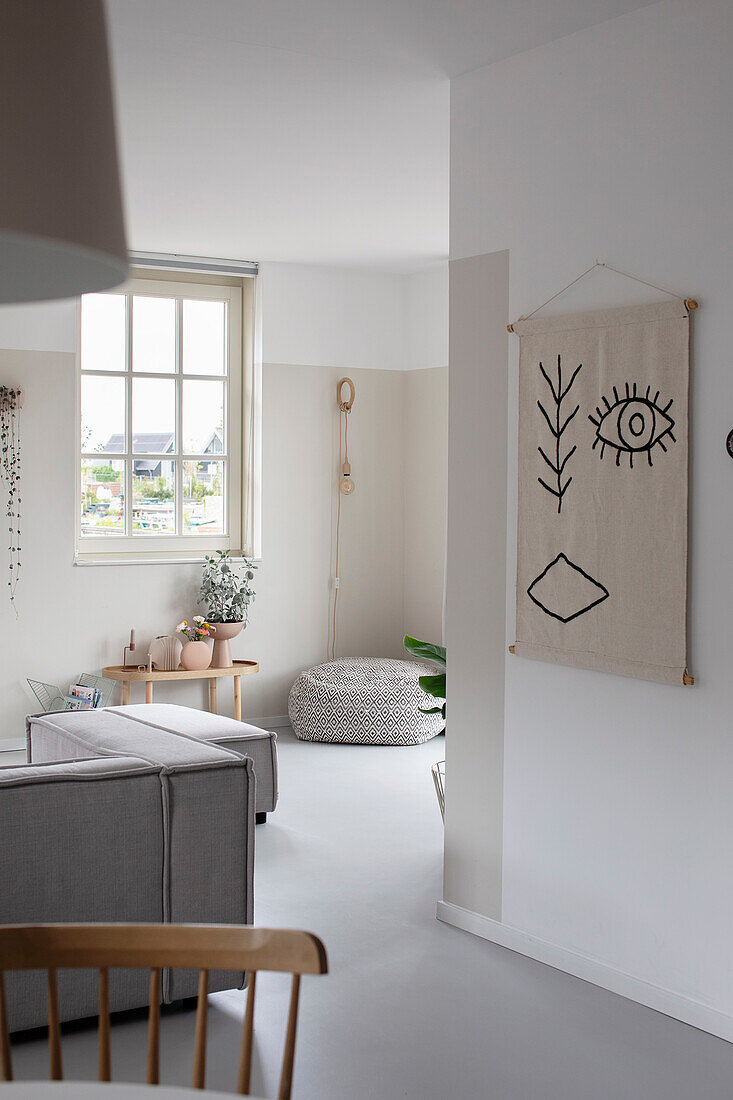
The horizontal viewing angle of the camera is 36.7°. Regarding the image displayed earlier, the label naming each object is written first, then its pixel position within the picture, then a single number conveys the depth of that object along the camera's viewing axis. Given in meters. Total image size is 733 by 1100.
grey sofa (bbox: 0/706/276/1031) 2.68
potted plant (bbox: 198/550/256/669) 6.51
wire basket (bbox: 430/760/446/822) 4.09
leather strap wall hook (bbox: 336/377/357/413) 7.08
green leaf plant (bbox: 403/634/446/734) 4.14
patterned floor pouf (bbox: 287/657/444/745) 6.35
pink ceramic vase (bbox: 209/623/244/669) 6.50
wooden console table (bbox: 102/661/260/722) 6.15
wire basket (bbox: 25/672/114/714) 6.09
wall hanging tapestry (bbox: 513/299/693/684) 2.93
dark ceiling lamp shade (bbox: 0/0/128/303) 0.83
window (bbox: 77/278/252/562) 6.57
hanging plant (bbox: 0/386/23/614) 6.05
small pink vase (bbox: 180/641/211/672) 6.35
